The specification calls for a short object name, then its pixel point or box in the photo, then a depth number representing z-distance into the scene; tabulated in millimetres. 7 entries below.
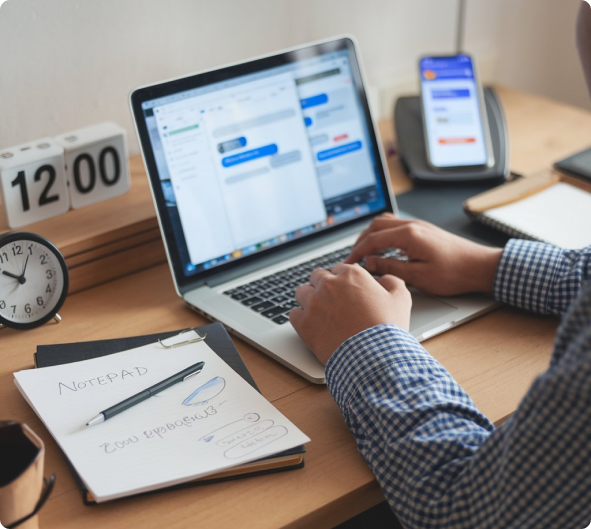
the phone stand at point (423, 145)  1348
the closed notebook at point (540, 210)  1124
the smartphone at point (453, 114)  1370
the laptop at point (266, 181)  1024
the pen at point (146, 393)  786
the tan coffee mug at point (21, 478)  624
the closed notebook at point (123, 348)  888
